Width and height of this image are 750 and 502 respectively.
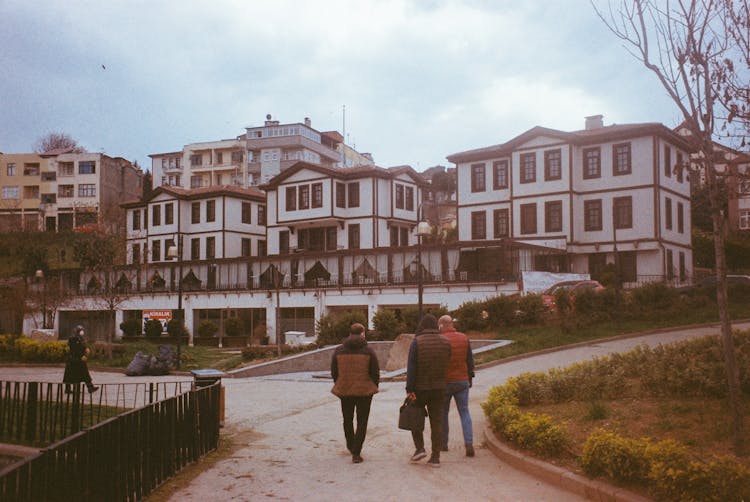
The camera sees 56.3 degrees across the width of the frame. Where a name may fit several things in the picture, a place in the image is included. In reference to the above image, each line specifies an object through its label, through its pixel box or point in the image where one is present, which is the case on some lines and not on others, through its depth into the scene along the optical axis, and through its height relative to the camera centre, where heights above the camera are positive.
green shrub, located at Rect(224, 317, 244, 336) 43.91 -2.67
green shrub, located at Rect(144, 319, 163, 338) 45.69 -2.87
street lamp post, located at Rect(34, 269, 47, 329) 37.78 -0.68
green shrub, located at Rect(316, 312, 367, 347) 27.06 -1.77
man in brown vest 8.62 -1.21
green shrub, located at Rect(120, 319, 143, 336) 47.34 -2.96
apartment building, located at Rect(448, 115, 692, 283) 38.31 +4.85
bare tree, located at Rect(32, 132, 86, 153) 89.81 +18.26
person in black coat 16.22 -1.78
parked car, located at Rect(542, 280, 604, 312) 26.25 -0.29
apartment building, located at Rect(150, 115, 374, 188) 74.19 +14.17
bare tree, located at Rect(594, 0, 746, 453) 7.44 +1.84
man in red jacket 8.80 -1.20
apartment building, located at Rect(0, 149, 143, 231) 73.38 +10.37
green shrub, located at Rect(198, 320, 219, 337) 44.81 -2.89
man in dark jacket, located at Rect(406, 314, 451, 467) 8.28 -1.15
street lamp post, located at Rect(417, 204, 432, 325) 21.70 +1.61
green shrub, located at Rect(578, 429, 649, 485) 6.57 -1.70
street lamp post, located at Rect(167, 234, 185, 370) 24.88 +0.09
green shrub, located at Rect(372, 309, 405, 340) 26.75 -1.64
